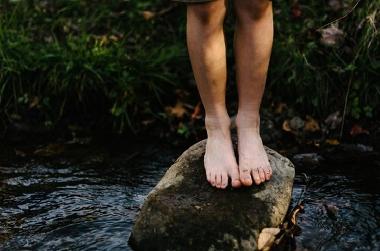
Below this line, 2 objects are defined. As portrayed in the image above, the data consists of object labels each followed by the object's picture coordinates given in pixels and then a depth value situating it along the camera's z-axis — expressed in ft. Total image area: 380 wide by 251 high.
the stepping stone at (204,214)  8.13
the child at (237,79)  8.54
